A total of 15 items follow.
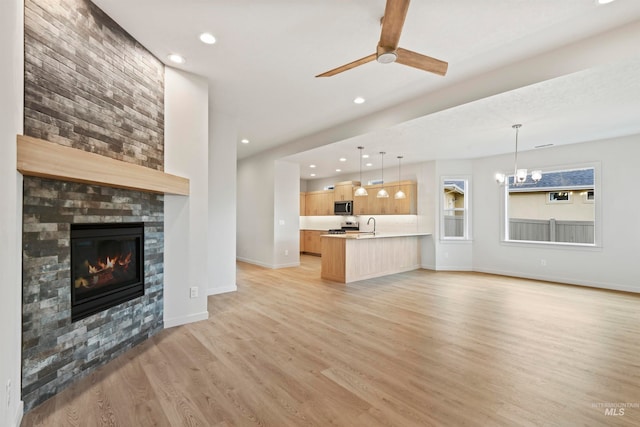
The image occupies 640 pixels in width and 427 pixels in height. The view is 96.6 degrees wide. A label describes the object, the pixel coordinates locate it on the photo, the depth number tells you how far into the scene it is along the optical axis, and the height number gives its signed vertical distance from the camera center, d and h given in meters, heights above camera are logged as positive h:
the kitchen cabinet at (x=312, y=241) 10.53 -1.04
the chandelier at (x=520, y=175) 4.76 +0.68
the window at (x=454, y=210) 7.57 +0.11
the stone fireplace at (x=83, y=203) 2.03 +0.08
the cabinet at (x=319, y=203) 10.44 +0.41
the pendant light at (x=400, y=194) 7.34 +0.52
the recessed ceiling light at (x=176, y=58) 3.23 +1.78
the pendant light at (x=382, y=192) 6.79 +0.55
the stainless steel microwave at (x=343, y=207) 9.60 +0.23
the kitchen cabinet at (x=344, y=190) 9.68 +0.81
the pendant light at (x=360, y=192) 7.00 +0.54
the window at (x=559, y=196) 6.35 +0.41
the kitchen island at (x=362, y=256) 5.92 -0.94
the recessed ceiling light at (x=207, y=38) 2.85 +1.78
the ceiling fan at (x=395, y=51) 1.93 +1.38
